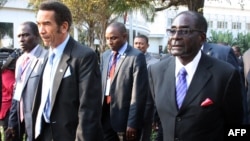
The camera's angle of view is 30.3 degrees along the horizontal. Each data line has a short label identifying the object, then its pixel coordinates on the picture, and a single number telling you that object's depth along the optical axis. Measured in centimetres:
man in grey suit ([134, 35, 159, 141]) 512
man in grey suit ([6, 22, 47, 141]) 424
